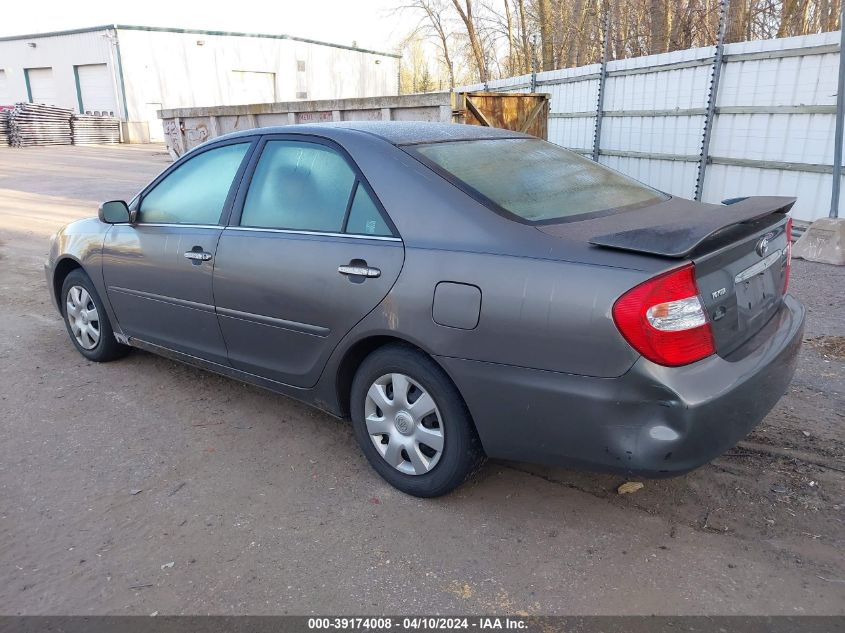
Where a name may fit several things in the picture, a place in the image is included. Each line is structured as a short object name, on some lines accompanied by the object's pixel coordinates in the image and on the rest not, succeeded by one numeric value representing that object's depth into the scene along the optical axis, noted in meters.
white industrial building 33.84
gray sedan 2.40
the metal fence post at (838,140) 7.02
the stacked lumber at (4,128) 30.20
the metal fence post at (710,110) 8.75
